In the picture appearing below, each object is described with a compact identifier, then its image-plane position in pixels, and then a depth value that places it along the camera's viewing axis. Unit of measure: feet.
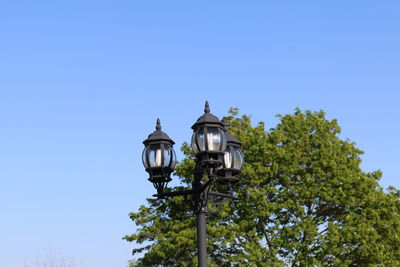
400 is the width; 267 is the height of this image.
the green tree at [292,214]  94.58
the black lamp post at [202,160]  31.86
